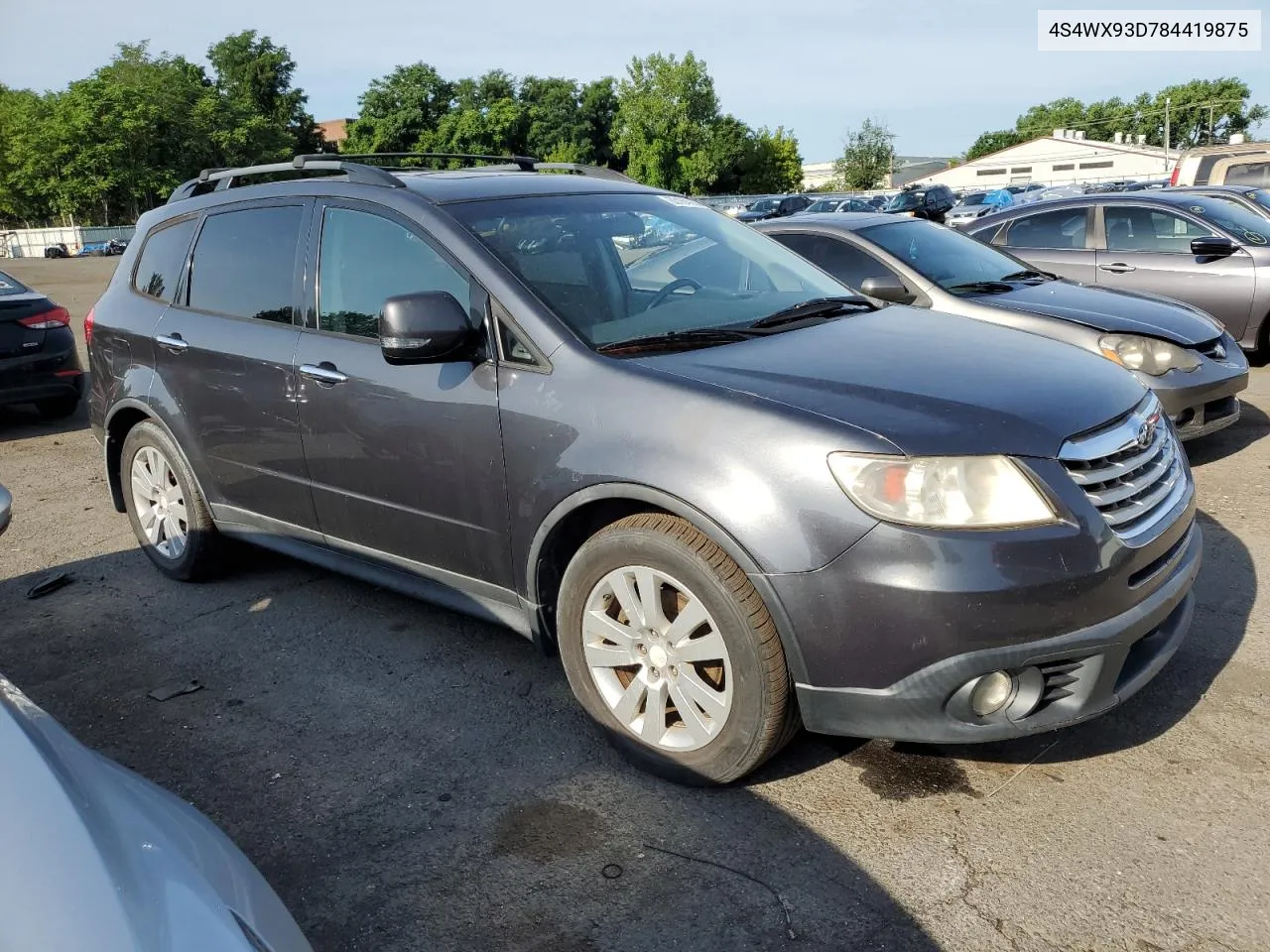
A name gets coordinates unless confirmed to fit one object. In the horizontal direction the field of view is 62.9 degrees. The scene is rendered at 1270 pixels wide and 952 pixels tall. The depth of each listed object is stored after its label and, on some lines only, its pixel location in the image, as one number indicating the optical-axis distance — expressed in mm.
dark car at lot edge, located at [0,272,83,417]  8438
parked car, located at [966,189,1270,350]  8430
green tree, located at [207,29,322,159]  89500
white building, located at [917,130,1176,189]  80125
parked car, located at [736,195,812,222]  24594
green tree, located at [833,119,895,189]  77000
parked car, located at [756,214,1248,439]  5996
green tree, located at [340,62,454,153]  90750
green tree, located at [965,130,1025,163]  133662
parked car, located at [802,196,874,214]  33281
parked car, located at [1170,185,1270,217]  10070
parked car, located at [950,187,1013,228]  28756
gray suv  2588
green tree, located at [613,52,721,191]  77000
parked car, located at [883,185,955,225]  29894
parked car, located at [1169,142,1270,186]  15445
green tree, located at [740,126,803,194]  83250
